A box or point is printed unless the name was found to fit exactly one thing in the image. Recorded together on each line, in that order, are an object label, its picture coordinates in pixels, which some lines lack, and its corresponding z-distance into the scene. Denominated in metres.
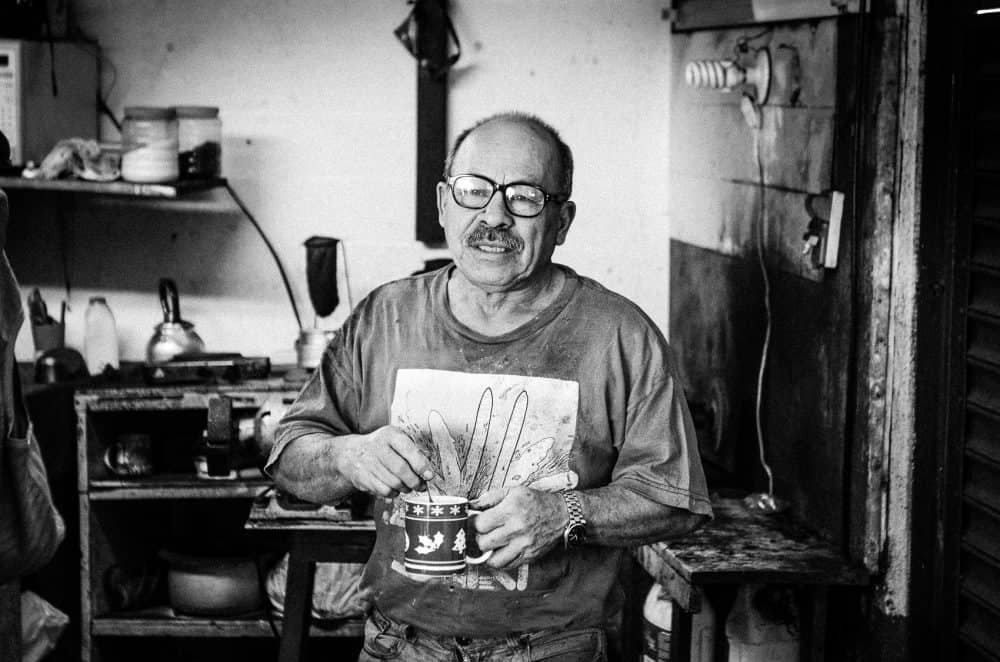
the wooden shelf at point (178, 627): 3.86
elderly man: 2.23
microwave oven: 3.85
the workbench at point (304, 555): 3.38
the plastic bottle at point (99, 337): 4.16
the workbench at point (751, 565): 2.92
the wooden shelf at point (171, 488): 3.79
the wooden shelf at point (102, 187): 3.78
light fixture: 3.41
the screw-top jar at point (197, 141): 3.98
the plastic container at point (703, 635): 3.20
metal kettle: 4.07
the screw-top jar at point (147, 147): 3.80
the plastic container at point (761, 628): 3.25
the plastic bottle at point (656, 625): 3.37
